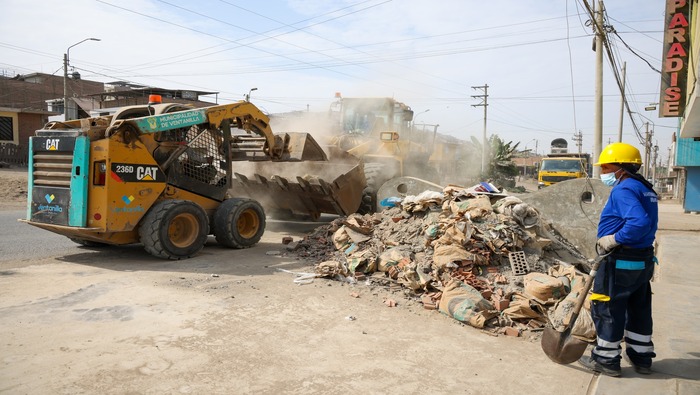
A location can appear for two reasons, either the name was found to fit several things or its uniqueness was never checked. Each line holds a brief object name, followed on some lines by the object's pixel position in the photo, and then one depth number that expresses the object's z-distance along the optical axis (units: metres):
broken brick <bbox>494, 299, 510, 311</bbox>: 4.85
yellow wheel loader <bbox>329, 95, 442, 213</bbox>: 10.73
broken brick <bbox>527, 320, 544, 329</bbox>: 4.61
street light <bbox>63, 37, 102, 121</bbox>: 23.68
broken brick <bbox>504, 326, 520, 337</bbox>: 4.45
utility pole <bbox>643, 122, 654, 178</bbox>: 45.71
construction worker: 3.56
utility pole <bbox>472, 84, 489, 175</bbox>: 31.12
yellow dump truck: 27.53
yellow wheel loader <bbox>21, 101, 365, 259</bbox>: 6.28
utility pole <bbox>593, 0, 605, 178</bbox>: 14.53
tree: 32.69
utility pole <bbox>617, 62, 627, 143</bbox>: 25.90
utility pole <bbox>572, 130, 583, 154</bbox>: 58.00
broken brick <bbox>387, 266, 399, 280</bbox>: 5.85
